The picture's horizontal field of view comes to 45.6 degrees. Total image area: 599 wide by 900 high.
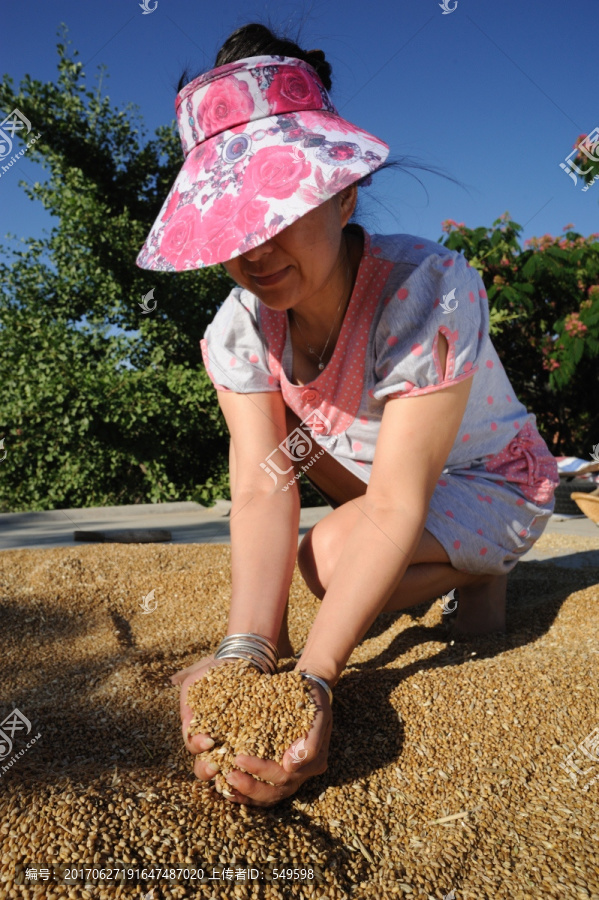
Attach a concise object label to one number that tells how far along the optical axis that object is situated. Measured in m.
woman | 1.21
